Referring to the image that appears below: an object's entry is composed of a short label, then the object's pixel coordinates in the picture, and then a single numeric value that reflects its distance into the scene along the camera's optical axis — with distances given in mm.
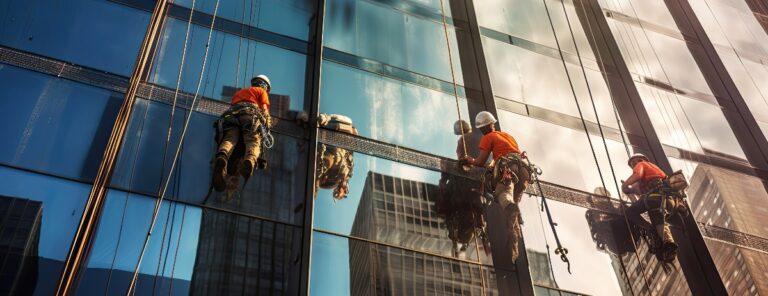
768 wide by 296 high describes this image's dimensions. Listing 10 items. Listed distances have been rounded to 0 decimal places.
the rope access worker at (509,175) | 8539
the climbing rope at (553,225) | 8656
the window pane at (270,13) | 9570
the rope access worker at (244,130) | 7250
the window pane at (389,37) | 10336
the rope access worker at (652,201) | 9805
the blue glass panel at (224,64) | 8500
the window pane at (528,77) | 11305
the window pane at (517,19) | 12508
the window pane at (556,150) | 10188
